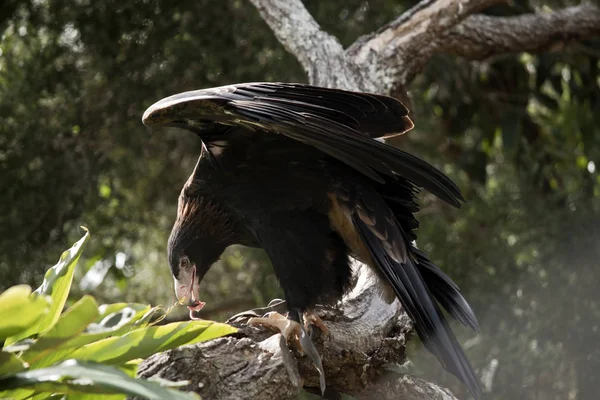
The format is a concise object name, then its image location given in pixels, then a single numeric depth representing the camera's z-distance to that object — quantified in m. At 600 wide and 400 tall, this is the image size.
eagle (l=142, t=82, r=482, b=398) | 4.97
